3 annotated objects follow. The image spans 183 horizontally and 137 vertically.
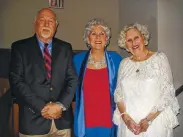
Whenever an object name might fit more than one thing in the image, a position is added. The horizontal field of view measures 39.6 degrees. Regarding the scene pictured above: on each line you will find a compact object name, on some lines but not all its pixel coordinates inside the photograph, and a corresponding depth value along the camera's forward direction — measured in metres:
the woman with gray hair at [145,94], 1.99
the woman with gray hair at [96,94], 2.29
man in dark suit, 1.95
